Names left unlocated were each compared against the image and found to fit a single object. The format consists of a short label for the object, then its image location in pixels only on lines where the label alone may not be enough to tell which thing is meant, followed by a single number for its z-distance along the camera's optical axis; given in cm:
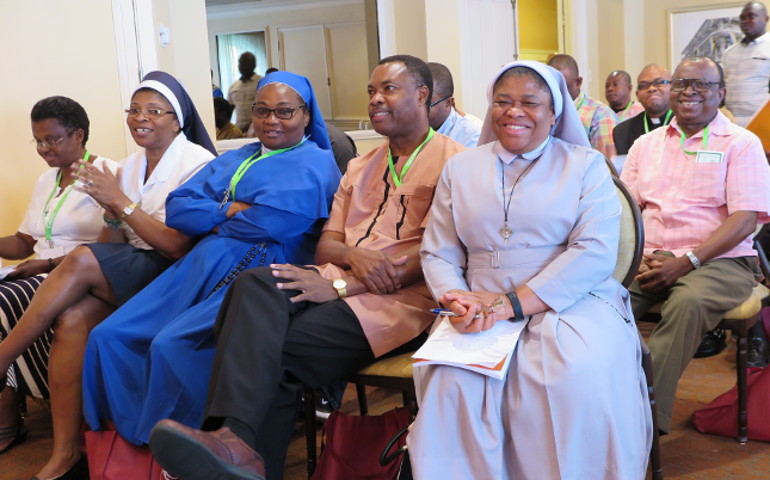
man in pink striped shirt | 284
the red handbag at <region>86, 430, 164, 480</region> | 275
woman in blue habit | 272
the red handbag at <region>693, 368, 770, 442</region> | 300
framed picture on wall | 1002
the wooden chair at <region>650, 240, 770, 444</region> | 293
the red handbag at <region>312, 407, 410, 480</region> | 262
